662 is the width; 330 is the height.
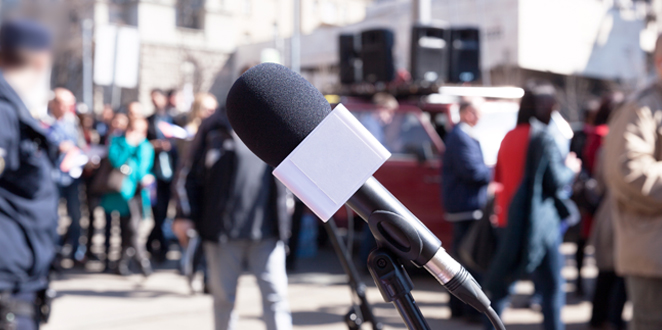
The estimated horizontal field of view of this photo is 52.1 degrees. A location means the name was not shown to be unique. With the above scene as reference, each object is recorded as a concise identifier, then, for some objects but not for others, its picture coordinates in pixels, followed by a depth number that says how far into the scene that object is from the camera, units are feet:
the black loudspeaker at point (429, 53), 30.81
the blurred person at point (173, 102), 30.09
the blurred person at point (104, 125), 30.27
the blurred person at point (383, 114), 24.70
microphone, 3.79
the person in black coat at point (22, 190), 7.44
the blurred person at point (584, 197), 19.98
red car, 23.34
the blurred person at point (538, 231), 13.26
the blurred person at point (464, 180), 18.21
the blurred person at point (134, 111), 23.97
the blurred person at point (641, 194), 8.86
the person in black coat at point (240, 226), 12.63
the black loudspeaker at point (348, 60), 34.58
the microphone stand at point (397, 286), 3.92
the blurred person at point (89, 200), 25.79
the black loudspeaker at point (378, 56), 32.71
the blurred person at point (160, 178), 26.13
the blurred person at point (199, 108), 21.35
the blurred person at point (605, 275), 16.48
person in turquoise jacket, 23.93
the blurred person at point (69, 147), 22.58
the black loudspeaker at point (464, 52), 32.60
